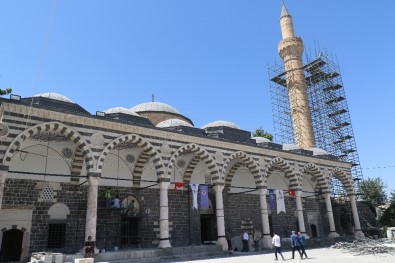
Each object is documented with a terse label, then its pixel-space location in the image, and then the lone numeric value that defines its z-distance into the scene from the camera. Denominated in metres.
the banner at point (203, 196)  15.21
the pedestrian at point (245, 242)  15.25
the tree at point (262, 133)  32.59
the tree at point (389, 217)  24.72
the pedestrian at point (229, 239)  15.92
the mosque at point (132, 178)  12.02
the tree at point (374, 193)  29.33
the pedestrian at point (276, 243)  11.62
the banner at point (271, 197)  17.38
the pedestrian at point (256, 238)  15.87
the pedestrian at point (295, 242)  11.62
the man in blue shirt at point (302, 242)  11.56
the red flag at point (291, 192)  18.55
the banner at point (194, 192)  14.70
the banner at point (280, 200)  17.52
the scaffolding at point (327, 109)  27.56
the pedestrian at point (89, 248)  10.34
